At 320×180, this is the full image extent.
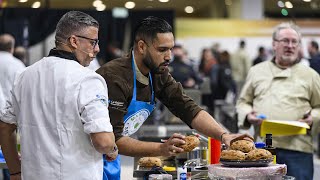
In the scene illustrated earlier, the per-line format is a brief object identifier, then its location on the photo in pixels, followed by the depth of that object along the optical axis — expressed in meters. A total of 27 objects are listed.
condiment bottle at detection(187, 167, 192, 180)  4.13
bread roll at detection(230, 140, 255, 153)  4.01
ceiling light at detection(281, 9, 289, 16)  13.24
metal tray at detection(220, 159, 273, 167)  3.93
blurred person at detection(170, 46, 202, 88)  13.32
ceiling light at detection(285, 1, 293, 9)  13.19
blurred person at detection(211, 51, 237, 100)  16.31
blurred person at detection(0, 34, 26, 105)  9.13
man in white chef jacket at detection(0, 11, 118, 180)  3.63
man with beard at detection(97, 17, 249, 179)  4.11
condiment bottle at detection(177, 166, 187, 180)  4.08
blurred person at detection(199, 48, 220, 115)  18.02
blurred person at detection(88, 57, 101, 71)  9.34
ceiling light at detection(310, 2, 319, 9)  14.64
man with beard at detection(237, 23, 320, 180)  6.08
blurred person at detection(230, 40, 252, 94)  19.46
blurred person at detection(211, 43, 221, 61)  19.98
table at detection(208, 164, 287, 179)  3.86
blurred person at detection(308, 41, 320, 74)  8.12
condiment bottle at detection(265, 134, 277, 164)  4.35
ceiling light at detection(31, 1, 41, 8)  11.23
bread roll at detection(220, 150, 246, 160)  3.93
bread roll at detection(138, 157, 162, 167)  4.71
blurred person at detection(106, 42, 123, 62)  12.85
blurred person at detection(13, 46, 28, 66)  10.60
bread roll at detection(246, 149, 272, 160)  3.94
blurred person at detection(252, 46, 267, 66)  18.73
